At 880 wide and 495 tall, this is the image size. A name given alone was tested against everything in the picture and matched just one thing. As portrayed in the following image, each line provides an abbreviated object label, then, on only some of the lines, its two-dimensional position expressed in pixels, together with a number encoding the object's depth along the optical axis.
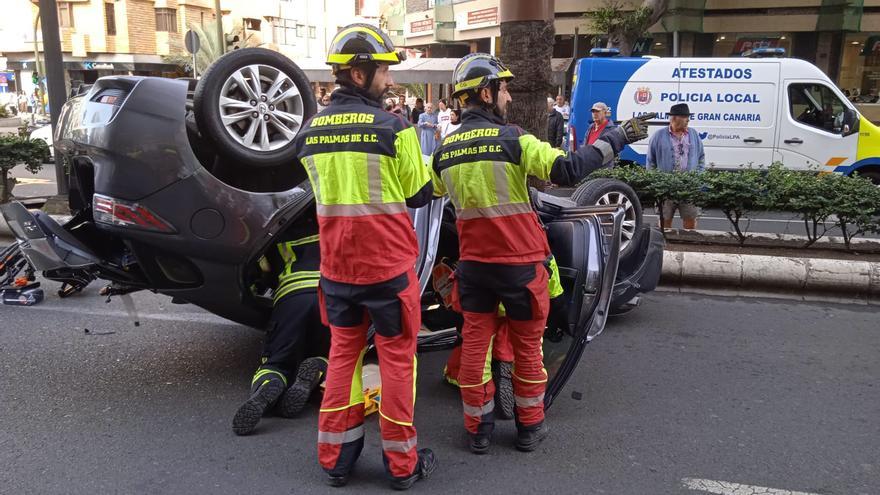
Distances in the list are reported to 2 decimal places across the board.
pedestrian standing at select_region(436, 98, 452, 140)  16.83
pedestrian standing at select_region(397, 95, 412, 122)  21.25
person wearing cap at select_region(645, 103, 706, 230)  8.23
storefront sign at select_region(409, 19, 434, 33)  29.83
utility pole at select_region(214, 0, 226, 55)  19.05
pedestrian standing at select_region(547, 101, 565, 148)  15.91
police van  11.20
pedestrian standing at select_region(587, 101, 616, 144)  9.98
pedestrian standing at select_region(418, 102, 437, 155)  17.59
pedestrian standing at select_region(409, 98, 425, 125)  20.92
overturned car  3.72
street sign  16.55
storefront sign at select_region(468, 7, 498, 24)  24.97
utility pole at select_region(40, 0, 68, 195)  8.79
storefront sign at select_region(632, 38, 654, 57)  20.80
